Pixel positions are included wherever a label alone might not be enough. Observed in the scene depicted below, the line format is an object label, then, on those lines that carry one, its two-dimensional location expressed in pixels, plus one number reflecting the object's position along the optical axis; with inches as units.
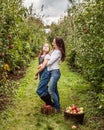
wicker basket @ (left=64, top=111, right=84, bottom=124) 291.4
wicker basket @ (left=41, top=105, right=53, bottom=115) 315.0
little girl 325.4
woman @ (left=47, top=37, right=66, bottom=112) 320.8
